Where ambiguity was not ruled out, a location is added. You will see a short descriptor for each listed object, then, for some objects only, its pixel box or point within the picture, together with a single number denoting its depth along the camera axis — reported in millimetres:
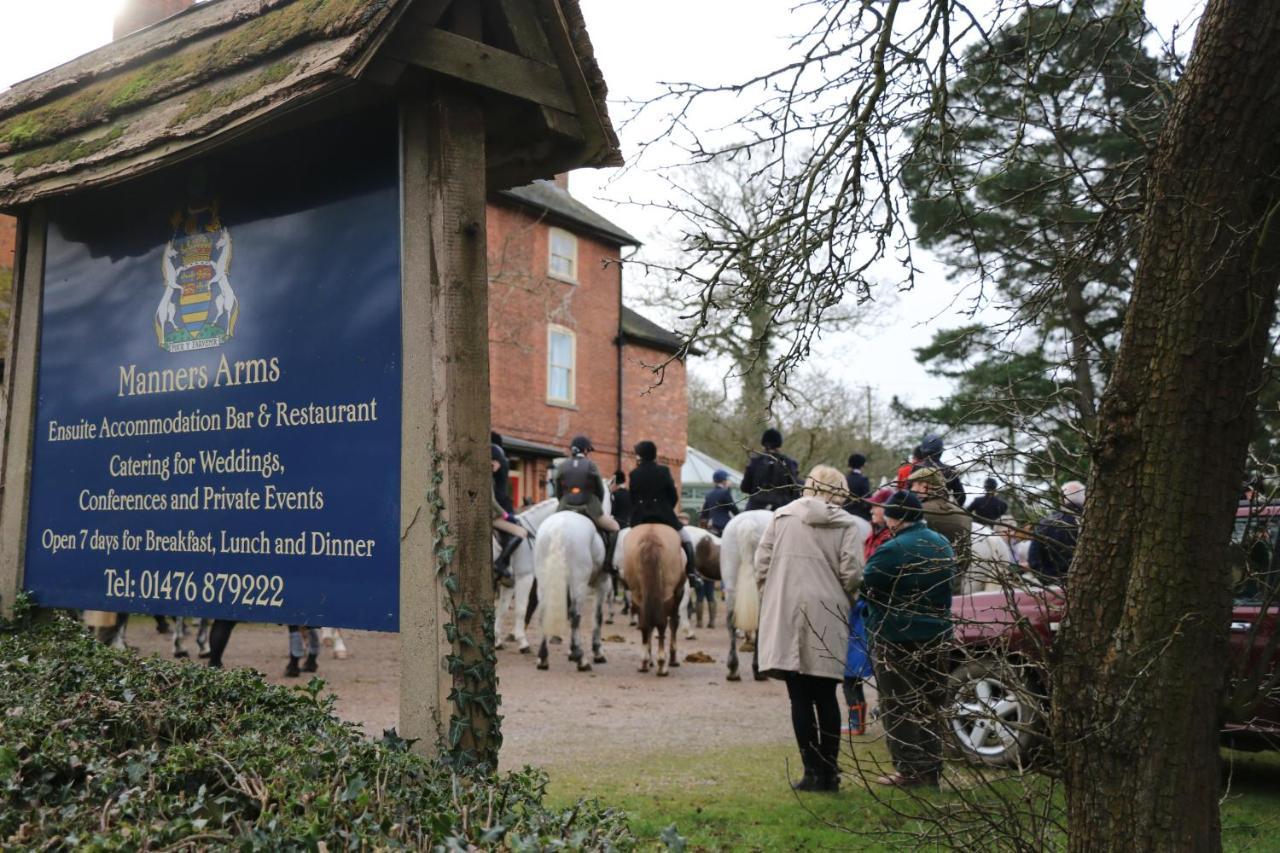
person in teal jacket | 6371
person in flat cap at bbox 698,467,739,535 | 16859
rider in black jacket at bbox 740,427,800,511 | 12523
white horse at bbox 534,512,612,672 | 13344
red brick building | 28156
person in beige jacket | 7148
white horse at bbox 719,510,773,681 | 12953
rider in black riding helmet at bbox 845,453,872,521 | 12719
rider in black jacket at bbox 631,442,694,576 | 13141
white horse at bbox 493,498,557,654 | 14844
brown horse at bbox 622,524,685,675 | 13008
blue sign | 4320
